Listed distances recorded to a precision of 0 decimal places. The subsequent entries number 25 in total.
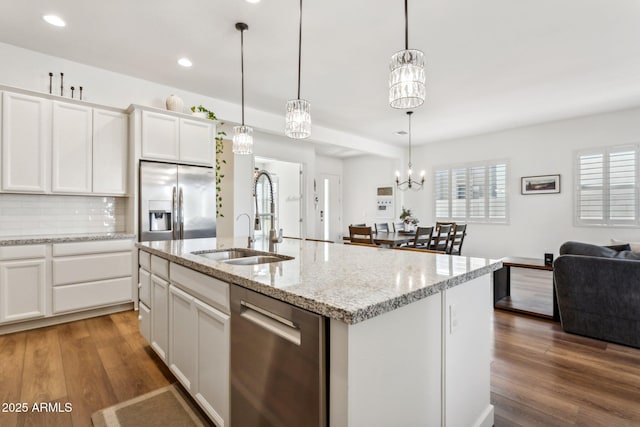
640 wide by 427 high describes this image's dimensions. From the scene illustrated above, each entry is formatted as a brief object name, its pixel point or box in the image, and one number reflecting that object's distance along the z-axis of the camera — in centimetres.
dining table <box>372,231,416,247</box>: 438
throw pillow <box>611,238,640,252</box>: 316
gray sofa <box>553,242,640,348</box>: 250
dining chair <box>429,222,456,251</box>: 444
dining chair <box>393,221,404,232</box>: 576
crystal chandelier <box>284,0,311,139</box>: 233
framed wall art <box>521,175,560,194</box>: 571
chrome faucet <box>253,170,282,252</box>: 221
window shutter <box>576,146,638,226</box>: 503
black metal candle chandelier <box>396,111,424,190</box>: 761
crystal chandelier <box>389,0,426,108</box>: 175
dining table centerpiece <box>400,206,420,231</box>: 561
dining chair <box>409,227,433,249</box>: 435
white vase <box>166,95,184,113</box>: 382
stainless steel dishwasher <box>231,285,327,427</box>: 94
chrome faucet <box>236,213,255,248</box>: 225
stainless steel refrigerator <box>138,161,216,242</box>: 354
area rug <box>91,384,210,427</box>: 168
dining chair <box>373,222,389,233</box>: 602
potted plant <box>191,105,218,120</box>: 414
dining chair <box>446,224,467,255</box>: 463
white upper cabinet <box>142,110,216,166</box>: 357
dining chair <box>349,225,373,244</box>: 448
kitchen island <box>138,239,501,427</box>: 91
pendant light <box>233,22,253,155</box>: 288
